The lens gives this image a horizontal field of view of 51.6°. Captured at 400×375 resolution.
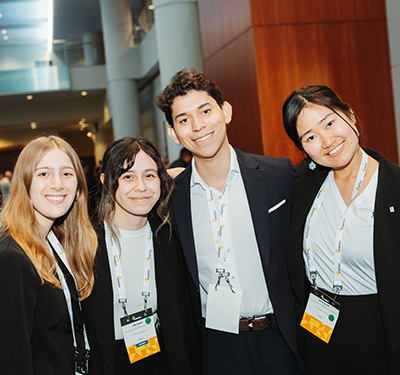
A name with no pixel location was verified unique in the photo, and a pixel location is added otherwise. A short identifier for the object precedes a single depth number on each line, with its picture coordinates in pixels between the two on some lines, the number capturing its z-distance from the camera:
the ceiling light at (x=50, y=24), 14.06
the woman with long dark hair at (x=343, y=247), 1.72
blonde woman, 1.51
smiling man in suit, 2.11
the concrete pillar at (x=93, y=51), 15.92
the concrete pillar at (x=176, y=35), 8.49
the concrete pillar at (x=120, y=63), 13.33
